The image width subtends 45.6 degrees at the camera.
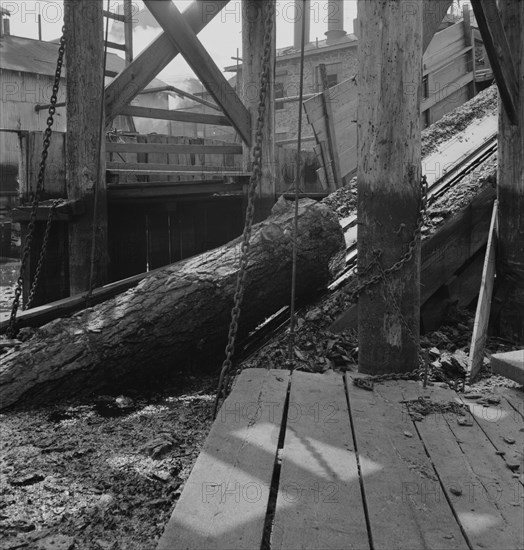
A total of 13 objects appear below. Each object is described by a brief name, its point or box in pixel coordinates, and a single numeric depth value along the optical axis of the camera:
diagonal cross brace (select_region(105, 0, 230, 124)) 5.48
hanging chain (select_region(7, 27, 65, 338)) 4.64
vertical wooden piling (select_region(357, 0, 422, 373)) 3.48
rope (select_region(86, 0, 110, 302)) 5.22
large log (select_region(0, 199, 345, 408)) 4.40
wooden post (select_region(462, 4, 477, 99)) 11.82
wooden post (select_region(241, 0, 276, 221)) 6.70
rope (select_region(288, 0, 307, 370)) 3.62
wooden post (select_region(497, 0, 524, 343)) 5.46
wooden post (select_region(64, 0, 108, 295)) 5.48
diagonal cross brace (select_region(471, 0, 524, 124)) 4.86
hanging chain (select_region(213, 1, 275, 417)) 3.17
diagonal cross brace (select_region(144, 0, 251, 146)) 5.19
